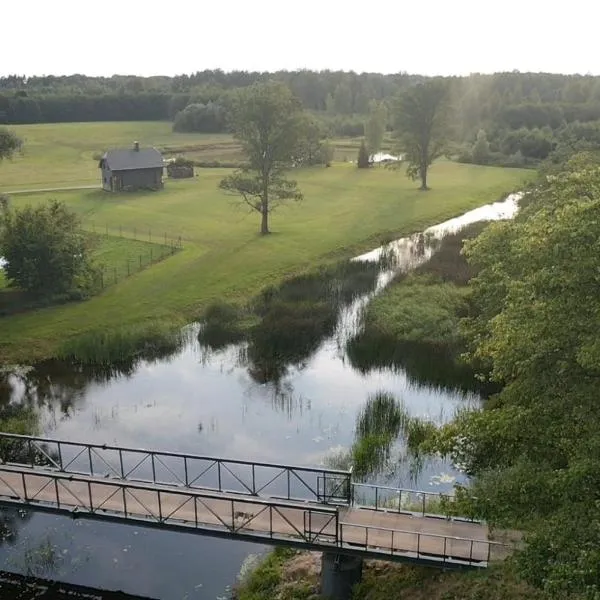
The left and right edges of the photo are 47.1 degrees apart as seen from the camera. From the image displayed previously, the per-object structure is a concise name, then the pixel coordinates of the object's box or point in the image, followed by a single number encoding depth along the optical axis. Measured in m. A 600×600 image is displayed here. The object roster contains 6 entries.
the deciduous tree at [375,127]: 99.56
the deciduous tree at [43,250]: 40.78
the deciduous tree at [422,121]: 77.81
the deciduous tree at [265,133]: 55.06
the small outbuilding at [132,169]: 76.62
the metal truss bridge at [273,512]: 18.45
